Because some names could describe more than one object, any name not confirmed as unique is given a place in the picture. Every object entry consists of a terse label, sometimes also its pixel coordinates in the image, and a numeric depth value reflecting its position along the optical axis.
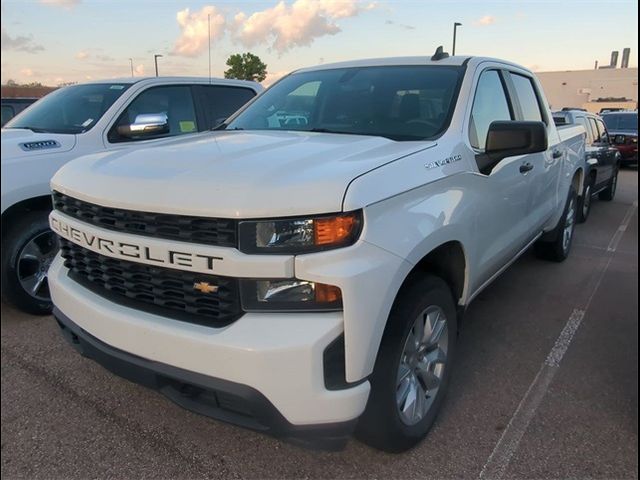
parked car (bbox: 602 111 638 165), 14.54
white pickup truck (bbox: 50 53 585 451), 1.99
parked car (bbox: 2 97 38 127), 7.80
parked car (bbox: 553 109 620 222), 7.69
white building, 45.44
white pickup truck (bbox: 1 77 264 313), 3.74
